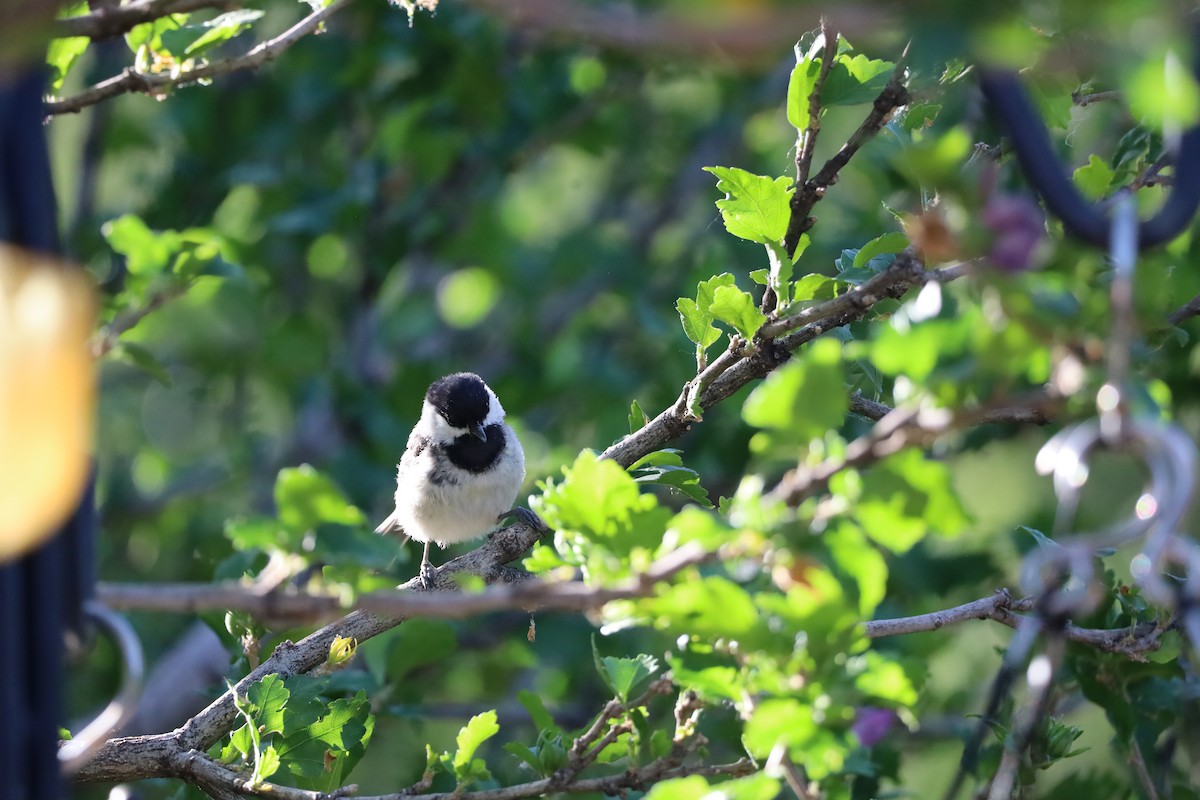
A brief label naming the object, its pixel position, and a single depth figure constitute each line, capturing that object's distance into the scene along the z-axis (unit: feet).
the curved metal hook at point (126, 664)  9.63
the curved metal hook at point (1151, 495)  8.66
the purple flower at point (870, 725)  12.14
